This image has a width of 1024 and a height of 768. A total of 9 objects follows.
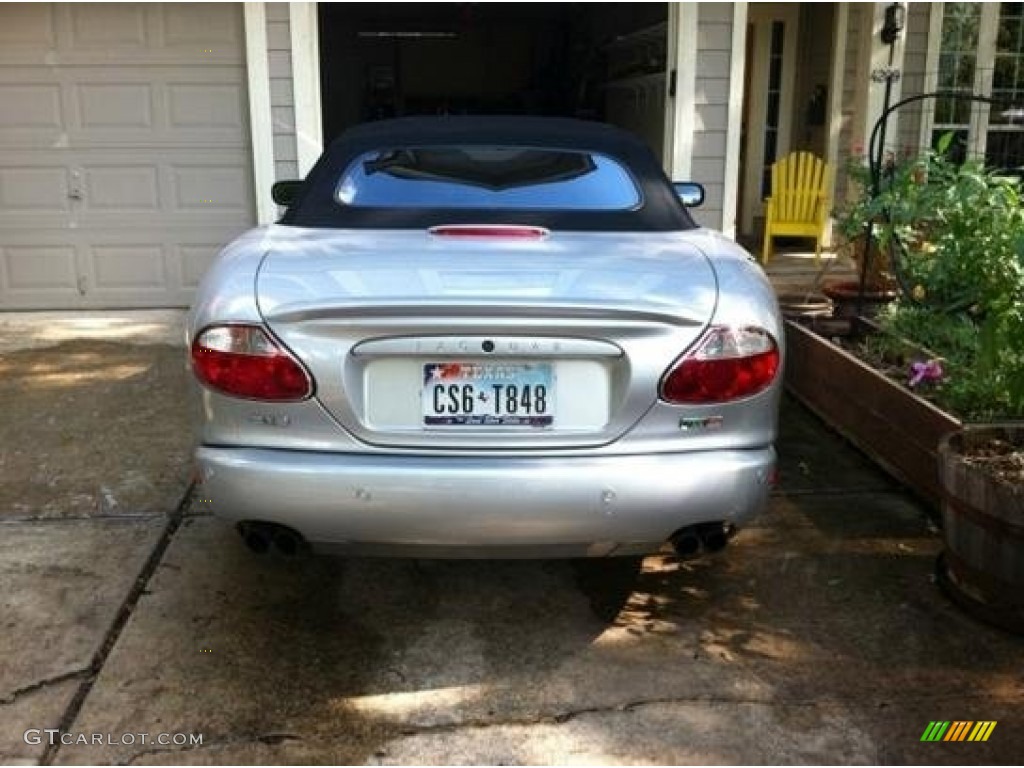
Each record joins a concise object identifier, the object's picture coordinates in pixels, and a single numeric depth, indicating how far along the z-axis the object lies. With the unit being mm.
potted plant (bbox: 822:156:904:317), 5270
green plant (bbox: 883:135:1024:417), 3740
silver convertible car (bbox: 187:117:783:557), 2645
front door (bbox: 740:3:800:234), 10930
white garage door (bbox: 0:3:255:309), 7441
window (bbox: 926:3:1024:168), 9500
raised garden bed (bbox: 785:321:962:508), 3955
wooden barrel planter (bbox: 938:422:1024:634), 2977
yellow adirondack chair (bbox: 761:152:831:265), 9250
